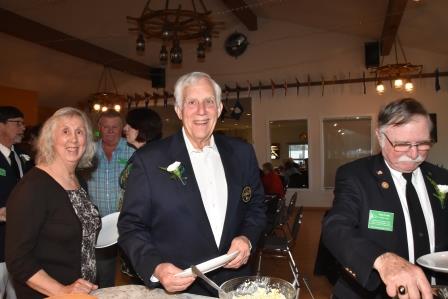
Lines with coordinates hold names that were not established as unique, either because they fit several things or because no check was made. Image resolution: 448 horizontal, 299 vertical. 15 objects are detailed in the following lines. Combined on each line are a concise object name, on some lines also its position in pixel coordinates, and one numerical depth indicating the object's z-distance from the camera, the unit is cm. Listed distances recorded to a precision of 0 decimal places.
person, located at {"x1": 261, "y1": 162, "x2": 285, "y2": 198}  669
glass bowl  106
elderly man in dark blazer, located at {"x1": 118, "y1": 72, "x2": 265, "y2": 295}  146
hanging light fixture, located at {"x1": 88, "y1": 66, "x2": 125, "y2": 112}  881
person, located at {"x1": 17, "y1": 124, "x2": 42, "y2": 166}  333
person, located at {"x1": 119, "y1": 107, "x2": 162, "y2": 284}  278
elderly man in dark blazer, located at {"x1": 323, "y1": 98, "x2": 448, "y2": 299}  134
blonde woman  144
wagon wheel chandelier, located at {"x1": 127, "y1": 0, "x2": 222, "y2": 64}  451
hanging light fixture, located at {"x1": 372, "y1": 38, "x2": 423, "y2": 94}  684
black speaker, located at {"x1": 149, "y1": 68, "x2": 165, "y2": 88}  1125
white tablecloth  129
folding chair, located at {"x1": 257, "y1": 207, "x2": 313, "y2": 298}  404
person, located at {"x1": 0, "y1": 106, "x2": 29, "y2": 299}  269
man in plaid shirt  272
